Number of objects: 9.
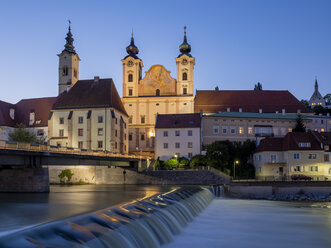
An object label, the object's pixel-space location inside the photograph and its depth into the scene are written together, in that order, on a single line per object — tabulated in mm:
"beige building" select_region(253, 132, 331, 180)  59844
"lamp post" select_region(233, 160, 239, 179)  59312
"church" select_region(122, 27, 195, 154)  87688
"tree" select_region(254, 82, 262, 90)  145975
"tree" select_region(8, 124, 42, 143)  62656
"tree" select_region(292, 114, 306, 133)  72312
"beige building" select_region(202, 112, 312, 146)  72438
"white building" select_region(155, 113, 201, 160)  70062
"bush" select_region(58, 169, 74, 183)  56125
